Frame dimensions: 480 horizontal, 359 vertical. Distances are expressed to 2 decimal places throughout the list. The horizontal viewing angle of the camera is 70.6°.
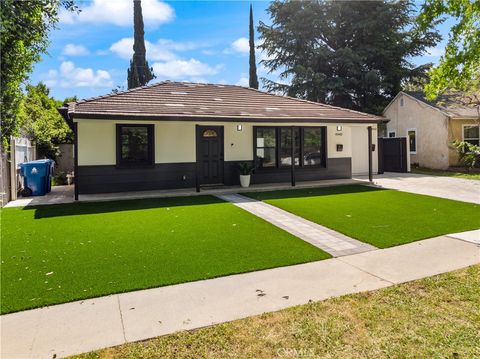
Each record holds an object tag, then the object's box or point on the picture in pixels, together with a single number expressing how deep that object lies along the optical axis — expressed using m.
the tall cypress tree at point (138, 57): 24.74
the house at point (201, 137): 10.86
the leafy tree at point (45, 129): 14.71
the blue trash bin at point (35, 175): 10.80
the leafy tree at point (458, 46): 4.87
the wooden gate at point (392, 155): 18.16
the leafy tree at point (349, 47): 25.20
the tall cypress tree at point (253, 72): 31.10
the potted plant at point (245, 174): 12.27
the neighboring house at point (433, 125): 18.73
